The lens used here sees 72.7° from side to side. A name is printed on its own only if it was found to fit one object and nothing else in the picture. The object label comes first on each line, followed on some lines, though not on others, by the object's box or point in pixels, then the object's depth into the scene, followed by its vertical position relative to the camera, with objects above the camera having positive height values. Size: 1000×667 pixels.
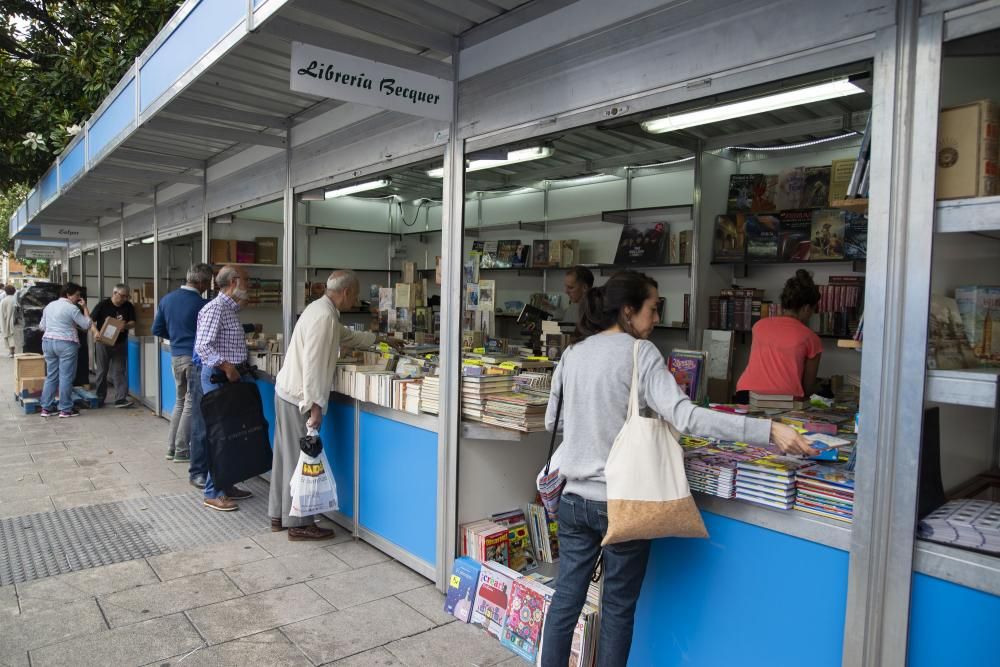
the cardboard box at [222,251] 7.59 +0.48
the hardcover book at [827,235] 5.55 +0.60
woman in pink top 4.39 -0.30
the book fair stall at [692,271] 1.99 +0.20
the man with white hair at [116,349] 9.84 -0.86
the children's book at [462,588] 3.56 -1.53
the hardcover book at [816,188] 5.68 +1.01
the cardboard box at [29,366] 9.56 -1.08
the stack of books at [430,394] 3.96 -0.56
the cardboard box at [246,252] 7.84 +0.49
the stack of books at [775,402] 3.95 -0.56
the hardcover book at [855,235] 5.33 +0.58
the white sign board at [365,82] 3.02 +1.03
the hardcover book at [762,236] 5.93 +0.62
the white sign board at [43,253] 18.63 +1.04
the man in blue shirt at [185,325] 6.35 -0.30
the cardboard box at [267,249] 8.07 +0.54
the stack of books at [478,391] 3.72 -0.50
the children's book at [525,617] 3.16 -1.50
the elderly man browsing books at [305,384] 4.47 -0.59
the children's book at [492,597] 3.38 -1.50
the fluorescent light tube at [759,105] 3.93 +1.27
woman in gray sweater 2.47 -0.50
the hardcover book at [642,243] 6.91 +0.62
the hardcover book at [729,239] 6.19 +0.62
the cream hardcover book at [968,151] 1.92 +0.46
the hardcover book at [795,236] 5.73 +0.61
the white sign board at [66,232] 13.19 +1.17
